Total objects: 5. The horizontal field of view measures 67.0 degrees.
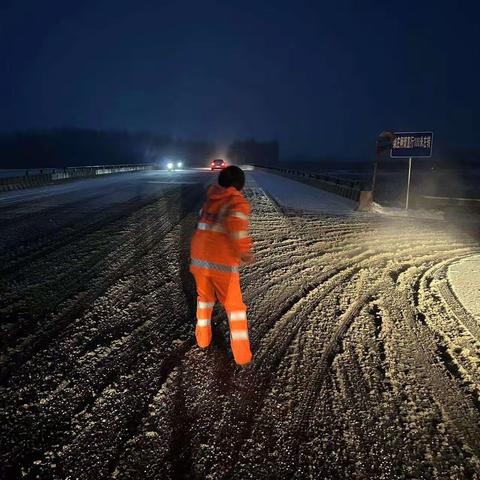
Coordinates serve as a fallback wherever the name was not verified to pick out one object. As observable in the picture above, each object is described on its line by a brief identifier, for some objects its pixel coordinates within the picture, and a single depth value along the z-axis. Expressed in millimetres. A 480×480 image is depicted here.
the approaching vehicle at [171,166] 55416
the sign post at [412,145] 13304
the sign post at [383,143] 13867
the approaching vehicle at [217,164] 49938
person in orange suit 3115
